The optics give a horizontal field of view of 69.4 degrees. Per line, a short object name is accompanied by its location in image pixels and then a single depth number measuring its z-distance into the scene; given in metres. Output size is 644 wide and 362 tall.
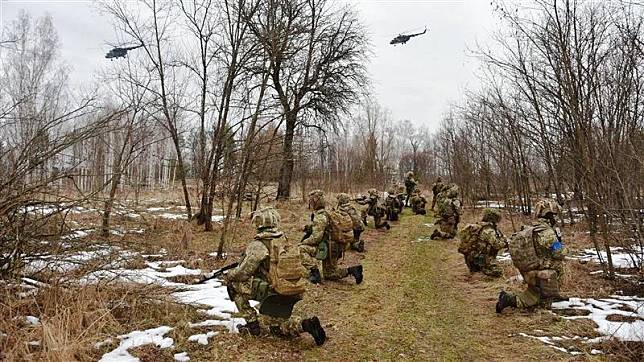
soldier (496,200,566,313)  6.27
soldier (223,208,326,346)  5.14
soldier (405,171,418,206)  21.17
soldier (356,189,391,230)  15.16
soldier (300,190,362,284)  8.14
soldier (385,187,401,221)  16.97
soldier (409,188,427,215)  19.58
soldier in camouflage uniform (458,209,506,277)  8.72
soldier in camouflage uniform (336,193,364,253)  9.70
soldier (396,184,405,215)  17.92
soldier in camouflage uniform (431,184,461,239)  13.38
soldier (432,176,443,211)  19.02
